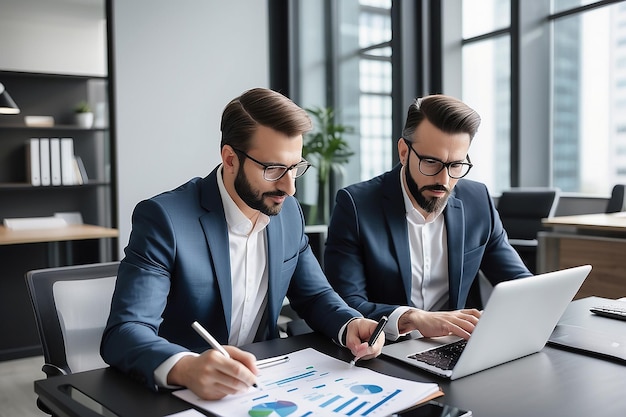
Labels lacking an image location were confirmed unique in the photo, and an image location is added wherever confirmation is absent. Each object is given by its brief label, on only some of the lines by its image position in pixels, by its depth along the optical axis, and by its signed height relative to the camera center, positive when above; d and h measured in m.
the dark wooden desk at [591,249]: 3.11 -0.43
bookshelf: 4.07 -0.18
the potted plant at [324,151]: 5.41 +0.13
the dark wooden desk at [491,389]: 1.07 -0.41
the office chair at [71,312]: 1.65 -0.38
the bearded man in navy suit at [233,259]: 1.40 -0.22
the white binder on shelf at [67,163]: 4.35 +0.04
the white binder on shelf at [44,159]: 4.28 +0.07
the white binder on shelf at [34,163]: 4.25 +0.04
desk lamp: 3.97 +0.40
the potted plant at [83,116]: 4.45 +0.36
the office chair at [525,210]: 3.78 -0.28
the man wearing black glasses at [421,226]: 1.87 -0.19
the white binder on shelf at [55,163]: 4.32 +0.04
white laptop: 1.19 -0.33
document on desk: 1.05 -0.40
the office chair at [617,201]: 3.72 -0.22
